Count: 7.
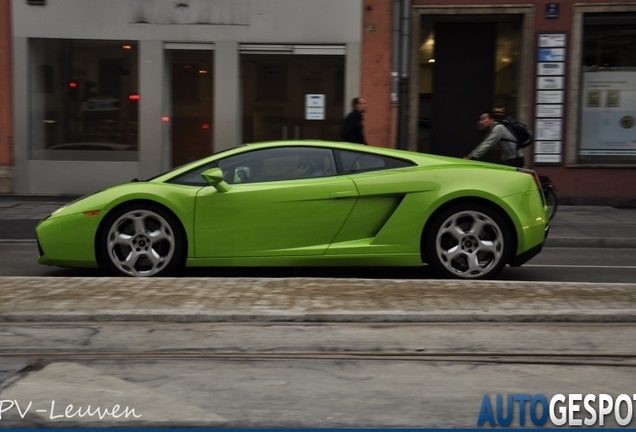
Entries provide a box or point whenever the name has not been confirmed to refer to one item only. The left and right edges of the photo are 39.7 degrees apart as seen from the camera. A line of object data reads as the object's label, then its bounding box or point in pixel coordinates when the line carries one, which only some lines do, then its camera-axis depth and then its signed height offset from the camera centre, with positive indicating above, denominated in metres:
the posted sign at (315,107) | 16.05 +0.14
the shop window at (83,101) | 16.02 +0.18
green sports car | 7.14 -0.89
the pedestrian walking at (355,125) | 12.91 -0.15
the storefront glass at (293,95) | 16.02 +0.35
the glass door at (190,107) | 16.12 +0.09
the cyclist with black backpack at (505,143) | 11.82 -0.34
